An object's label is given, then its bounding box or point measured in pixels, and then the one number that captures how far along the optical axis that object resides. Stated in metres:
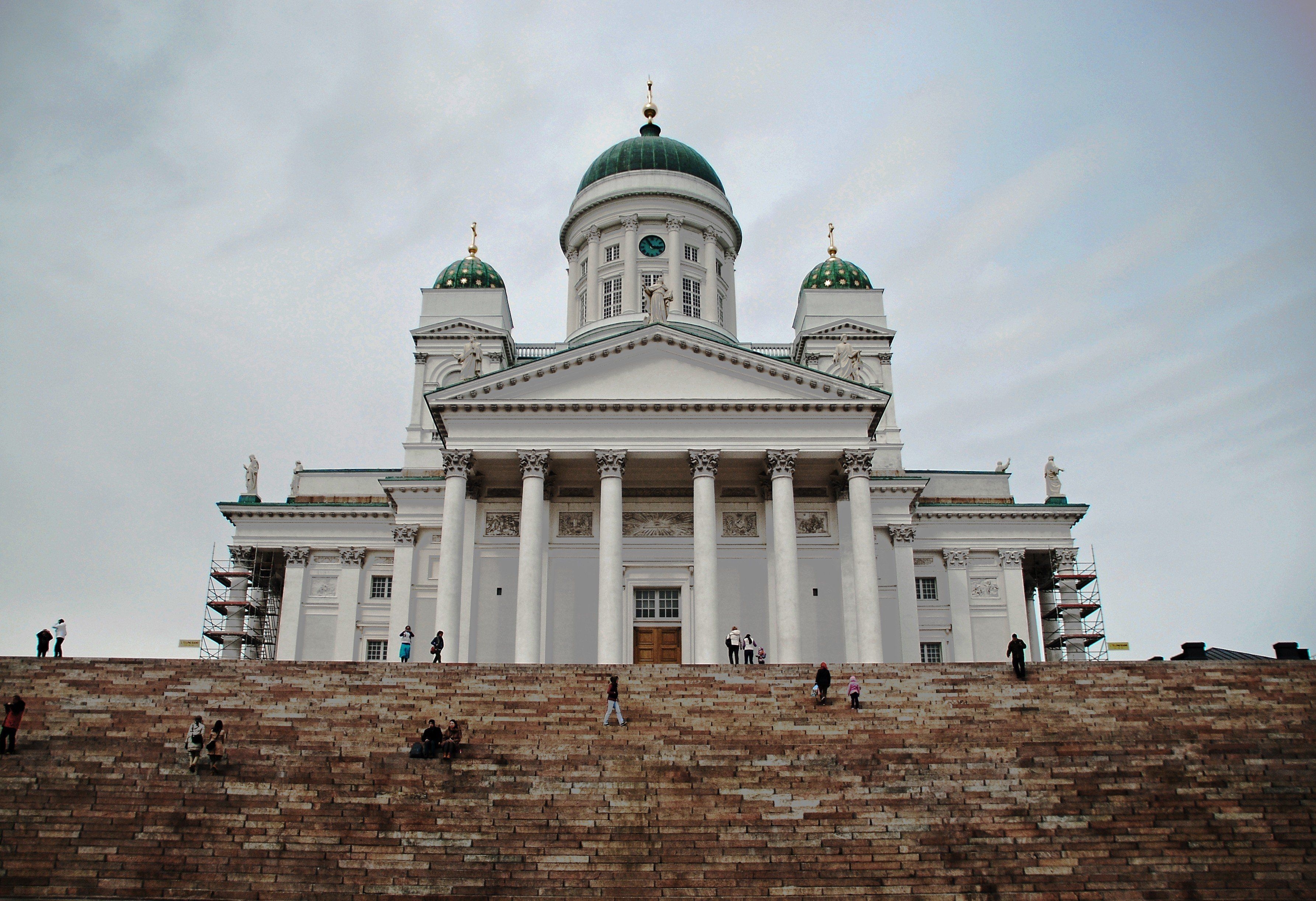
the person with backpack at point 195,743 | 18.42
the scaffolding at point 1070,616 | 42.84
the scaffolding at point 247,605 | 42.28
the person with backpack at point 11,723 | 19.02
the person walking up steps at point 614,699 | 20.70
